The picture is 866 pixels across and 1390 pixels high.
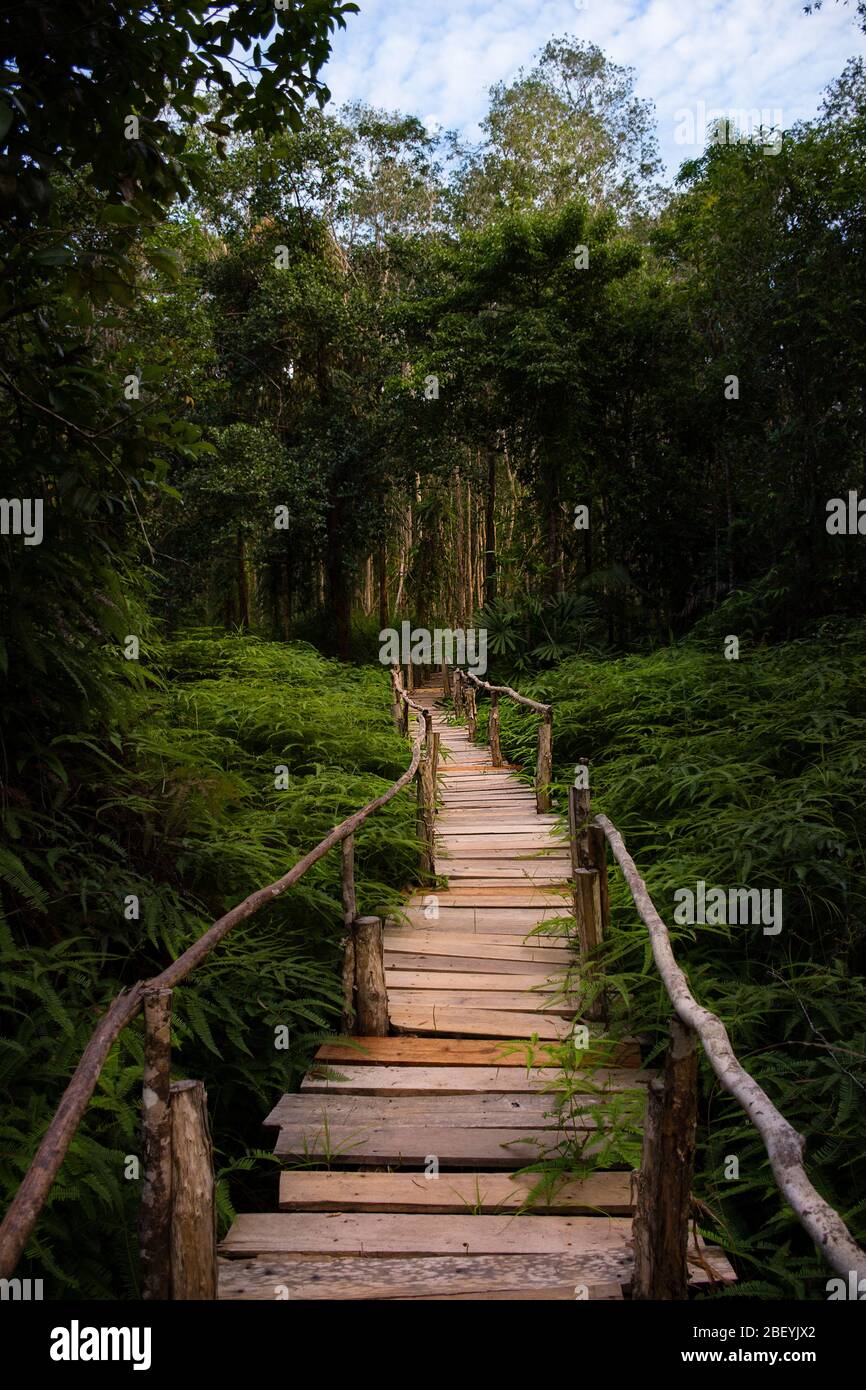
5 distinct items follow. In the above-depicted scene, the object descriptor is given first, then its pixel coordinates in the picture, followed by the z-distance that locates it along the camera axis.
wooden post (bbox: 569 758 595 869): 4.99
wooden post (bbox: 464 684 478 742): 12.79
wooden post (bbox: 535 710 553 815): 7.54
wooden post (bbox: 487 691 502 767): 10.31
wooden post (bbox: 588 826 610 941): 3.90
